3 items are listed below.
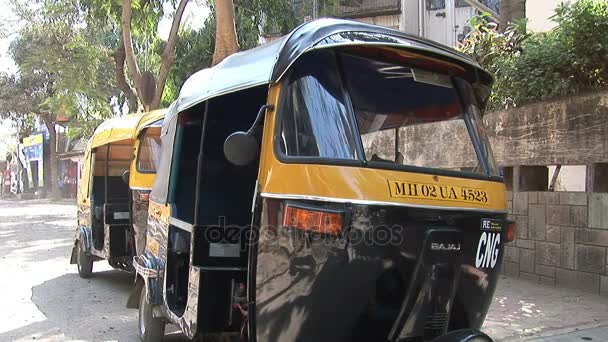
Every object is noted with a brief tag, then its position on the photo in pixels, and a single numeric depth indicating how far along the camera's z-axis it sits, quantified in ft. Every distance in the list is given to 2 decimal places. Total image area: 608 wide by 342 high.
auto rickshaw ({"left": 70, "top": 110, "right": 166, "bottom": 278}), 25.72
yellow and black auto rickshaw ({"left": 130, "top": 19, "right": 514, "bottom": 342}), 9.98
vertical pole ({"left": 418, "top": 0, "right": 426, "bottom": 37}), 51.21
